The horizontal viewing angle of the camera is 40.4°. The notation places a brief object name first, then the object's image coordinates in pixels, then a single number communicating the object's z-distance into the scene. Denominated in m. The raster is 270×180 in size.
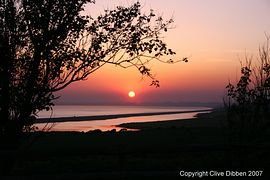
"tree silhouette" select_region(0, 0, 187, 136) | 10.13
